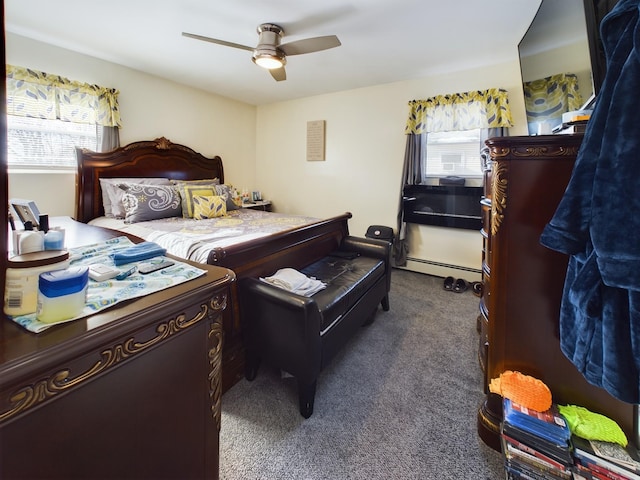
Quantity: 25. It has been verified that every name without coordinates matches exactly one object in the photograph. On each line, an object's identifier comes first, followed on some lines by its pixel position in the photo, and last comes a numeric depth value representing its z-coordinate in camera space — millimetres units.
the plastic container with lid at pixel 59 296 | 561
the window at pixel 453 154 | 3564
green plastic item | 1124
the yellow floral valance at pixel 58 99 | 2676
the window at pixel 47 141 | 2766
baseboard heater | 3654
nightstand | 4659
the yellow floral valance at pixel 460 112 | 3225
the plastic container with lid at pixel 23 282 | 575
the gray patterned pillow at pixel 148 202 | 2930
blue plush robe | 795
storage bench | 1579
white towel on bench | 1895
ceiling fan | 2342
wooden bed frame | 1835
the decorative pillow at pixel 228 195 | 3688
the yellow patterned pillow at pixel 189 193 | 3279
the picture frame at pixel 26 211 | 943
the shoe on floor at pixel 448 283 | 3490
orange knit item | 1242
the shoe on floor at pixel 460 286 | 3448
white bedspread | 2016
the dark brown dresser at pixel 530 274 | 1214
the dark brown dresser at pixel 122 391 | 485
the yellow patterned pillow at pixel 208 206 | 3229
